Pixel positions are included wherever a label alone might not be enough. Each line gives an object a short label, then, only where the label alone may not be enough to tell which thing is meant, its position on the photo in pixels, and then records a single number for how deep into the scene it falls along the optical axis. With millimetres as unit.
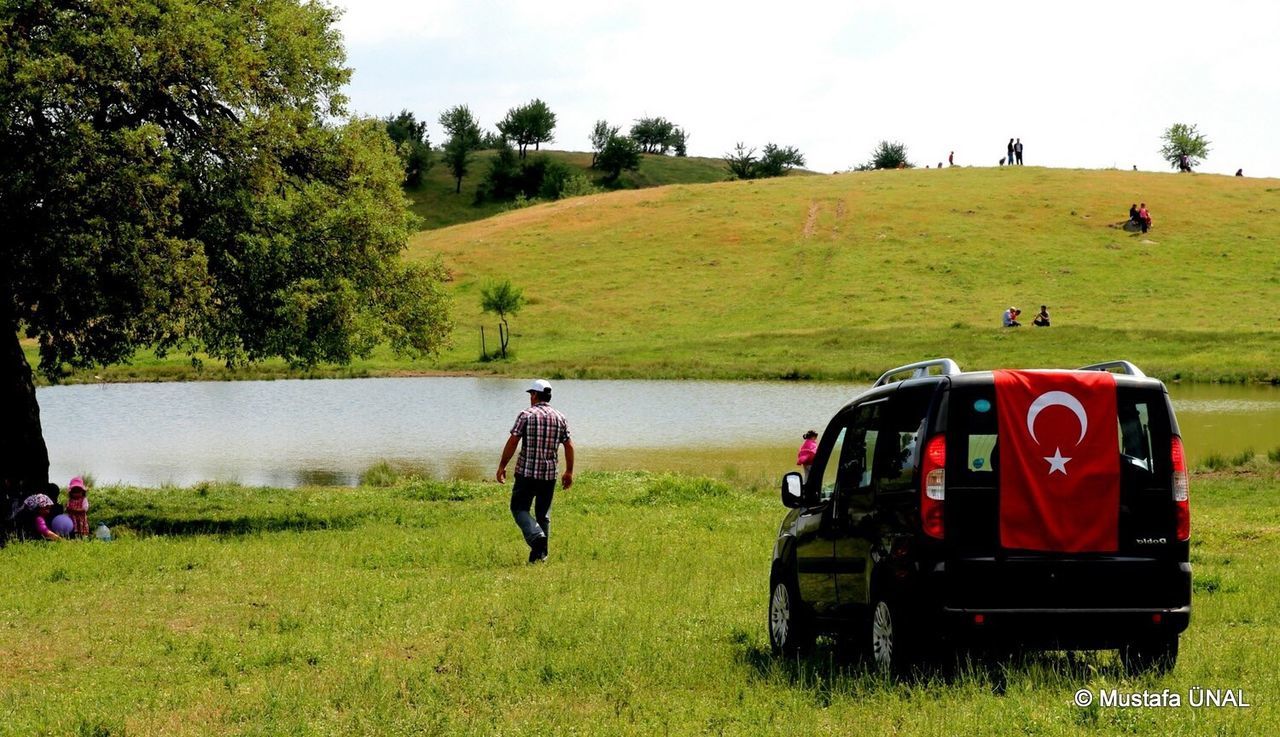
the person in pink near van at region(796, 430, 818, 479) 26159
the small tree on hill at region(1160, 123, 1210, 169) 163250
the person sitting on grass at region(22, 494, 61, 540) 19531
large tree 20688
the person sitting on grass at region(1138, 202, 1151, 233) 95188
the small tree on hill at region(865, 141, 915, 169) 188375
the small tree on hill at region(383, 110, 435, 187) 176625
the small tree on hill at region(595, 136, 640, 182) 182875
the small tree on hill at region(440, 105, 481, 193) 178250
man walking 16531
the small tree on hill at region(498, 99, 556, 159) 195250
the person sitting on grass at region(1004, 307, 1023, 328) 68938
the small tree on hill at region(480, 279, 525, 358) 78750
